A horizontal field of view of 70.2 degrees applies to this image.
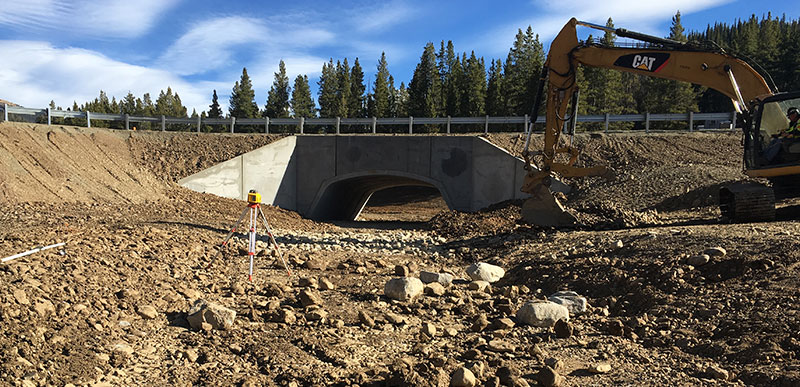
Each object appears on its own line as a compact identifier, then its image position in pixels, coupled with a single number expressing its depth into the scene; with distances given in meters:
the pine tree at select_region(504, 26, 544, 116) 44.91
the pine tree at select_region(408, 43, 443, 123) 53.89
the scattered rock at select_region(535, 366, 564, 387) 5.17
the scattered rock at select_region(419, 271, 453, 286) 9.52
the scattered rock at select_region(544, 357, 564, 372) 5.62
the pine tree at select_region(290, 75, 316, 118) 67.88
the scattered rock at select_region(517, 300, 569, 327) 7.12
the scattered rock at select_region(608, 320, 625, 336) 6.68
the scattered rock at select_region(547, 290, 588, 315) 7.57
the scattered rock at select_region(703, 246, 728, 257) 7.97
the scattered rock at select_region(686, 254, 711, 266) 7.92
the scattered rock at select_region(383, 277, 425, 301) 8.38
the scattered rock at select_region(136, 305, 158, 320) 6.85
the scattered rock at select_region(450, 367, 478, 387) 5.04
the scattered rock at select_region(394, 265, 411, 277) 10.12
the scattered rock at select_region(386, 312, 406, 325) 7.32
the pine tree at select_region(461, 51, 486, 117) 53.09
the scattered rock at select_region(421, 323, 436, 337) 6.80
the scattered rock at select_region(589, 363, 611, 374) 5.54
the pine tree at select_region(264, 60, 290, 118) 71.56
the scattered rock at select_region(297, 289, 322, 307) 7.85
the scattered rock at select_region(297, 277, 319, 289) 9.18
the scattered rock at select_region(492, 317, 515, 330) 7.04
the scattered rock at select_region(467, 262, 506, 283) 10.24
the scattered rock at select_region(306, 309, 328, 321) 7.25
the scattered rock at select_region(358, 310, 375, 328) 7.17
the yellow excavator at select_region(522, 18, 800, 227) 11.55
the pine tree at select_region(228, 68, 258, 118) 65.75
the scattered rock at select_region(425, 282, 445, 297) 8.68
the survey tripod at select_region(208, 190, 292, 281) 8.99
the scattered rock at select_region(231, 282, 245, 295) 8.53
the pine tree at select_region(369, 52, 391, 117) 59.92
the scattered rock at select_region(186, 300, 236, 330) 6.70
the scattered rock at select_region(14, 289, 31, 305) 6.02
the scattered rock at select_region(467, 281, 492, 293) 9.20
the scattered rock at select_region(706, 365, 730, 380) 5.19
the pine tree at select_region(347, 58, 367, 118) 63.62
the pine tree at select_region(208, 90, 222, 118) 71.03
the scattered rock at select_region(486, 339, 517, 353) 6.21
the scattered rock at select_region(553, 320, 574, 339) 6.68
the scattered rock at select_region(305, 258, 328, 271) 10.98
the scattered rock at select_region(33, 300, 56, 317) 5.99
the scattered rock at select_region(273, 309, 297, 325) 7.11
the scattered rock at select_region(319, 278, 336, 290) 9.16
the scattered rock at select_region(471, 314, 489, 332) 7.02
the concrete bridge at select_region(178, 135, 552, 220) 21.56
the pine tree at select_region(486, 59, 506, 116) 50.53
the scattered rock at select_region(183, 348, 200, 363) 5.81
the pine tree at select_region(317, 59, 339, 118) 64.38
